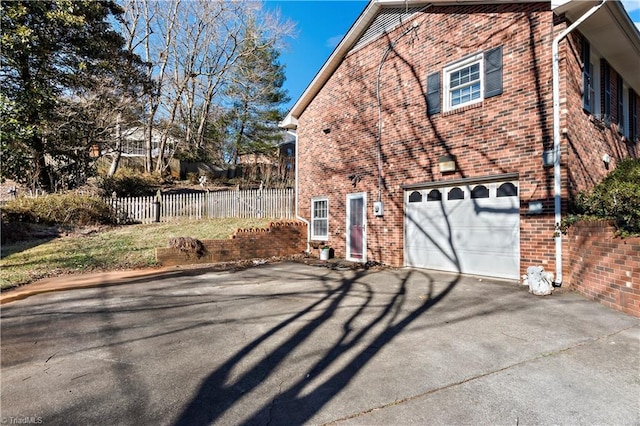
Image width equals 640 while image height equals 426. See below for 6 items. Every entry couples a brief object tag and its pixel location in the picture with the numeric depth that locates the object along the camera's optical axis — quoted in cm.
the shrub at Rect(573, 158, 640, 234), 514
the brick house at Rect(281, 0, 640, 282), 659
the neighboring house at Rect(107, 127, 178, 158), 2393
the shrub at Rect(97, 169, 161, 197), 1544
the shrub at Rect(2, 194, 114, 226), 1110
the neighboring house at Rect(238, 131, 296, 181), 2125
